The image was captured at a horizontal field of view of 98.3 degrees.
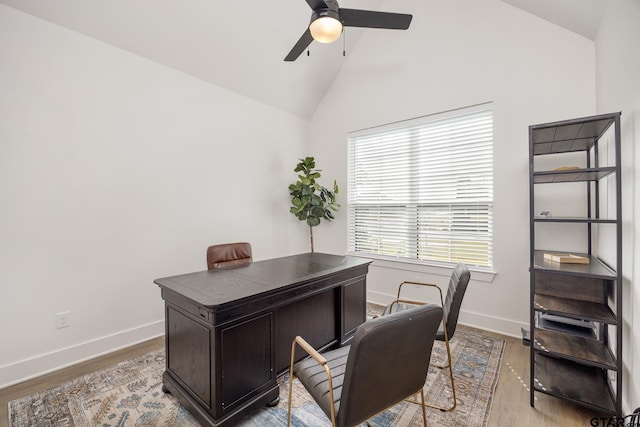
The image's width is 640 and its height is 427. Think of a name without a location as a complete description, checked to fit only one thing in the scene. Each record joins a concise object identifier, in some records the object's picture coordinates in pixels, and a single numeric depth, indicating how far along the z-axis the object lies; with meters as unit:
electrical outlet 2.37
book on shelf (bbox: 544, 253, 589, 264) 1.96
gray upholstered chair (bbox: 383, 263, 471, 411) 1.91
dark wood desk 1.60
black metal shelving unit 1.68
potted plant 4.10
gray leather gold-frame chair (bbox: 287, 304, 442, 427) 1.15
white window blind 3.15
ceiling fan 1.89
